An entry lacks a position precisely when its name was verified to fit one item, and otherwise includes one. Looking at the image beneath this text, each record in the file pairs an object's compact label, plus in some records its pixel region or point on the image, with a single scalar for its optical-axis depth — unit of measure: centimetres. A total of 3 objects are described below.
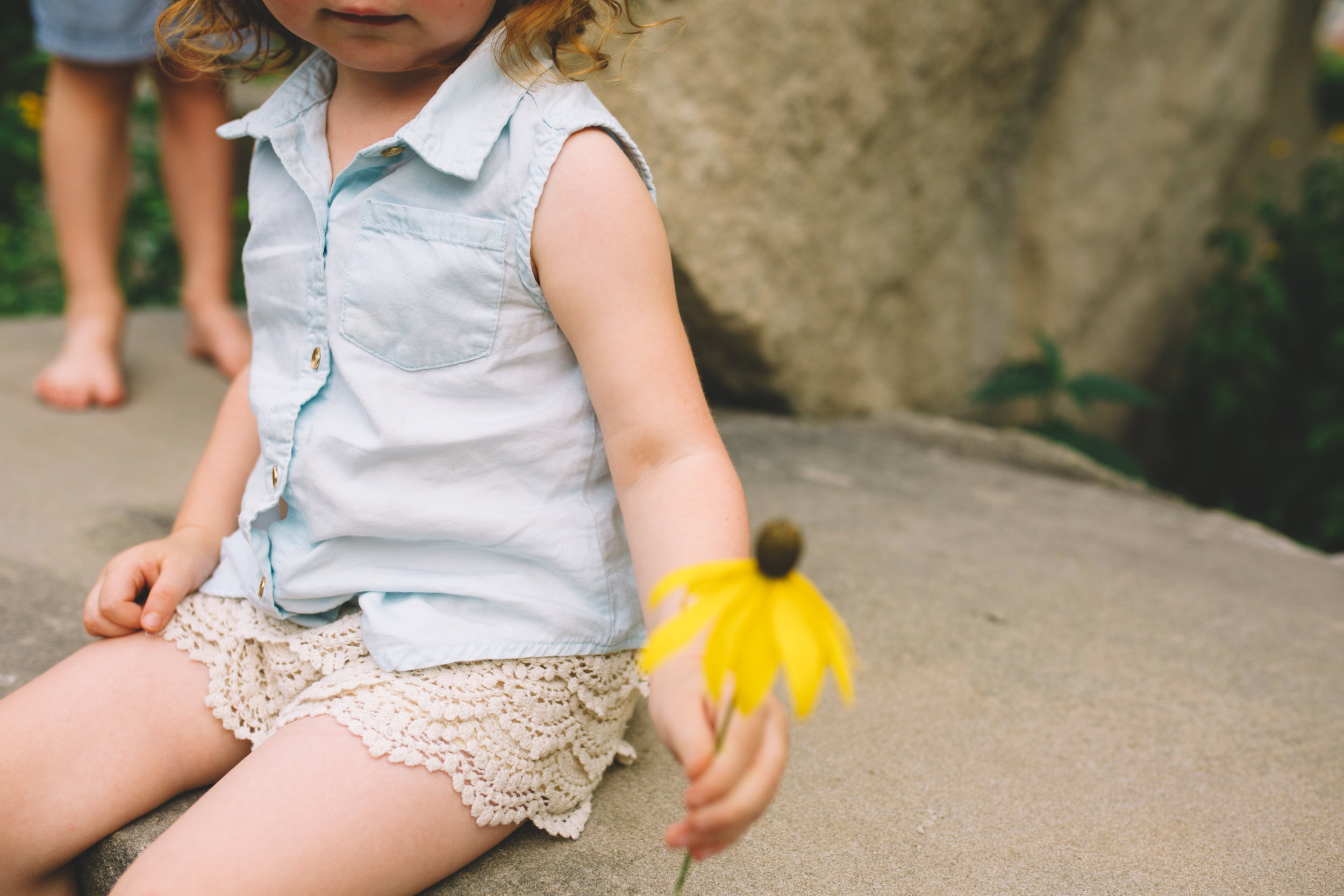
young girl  101
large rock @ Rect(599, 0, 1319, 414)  243
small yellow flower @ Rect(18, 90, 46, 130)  428
